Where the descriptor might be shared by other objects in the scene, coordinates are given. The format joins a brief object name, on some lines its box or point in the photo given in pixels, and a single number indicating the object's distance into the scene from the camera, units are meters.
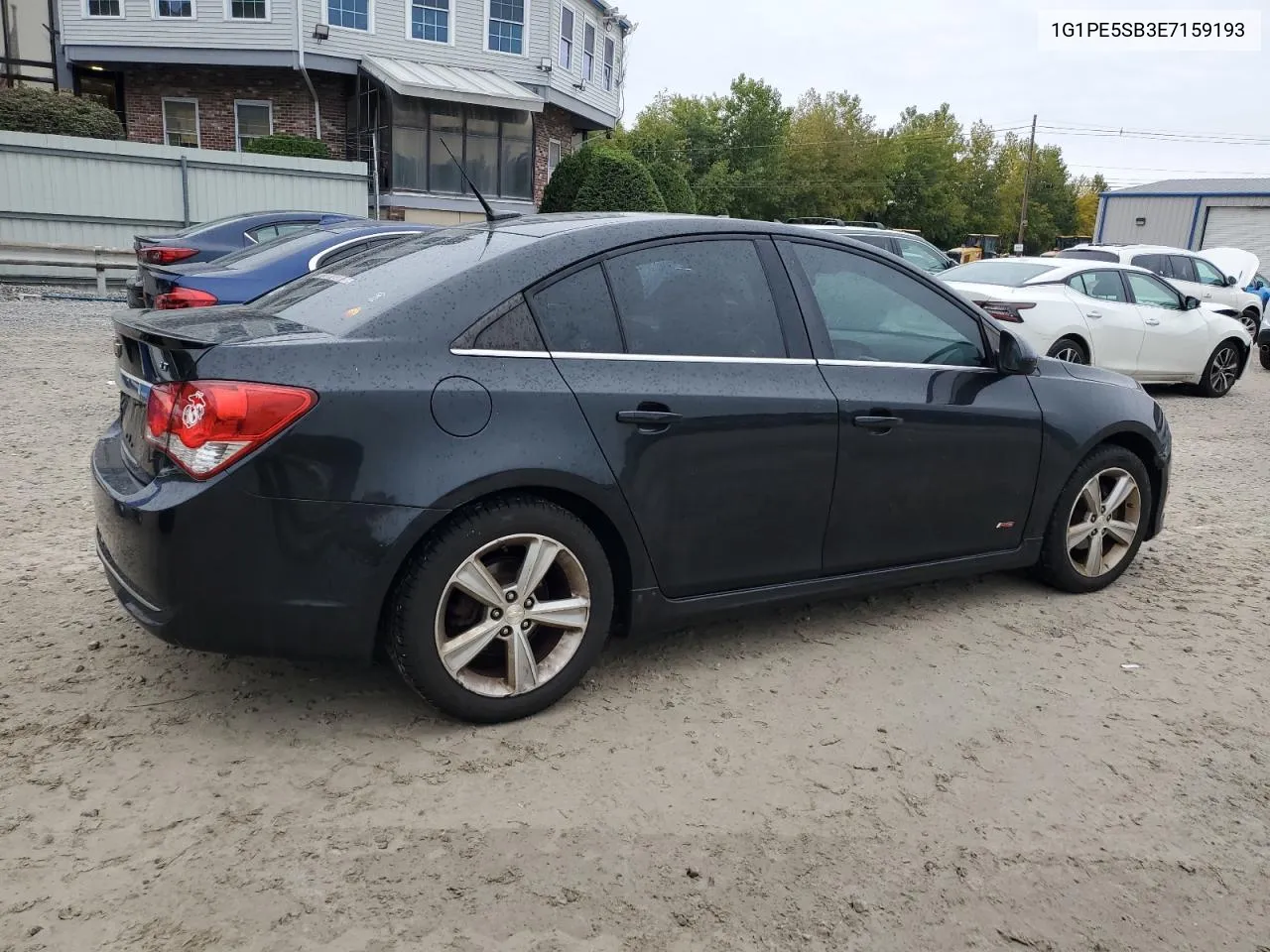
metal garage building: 41.03
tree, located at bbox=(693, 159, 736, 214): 52.78
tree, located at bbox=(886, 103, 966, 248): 69.88
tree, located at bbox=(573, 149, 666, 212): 25.06
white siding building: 25.92
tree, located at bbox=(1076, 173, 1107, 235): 98.94
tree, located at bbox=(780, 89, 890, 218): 63.38
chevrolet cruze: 3.06
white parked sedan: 11.20
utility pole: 71.76
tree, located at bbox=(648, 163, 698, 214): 29.70
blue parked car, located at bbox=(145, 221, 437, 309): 7.85
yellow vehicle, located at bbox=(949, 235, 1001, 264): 35.84
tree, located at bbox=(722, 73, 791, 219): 54.34
